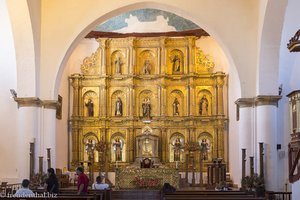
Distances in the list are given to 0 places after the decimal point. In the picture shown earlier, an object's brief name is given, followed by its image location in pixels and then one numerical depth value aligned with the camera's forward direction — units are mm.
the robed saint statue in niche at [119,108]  30562
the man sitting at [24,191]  13086
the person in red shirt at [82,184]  14667
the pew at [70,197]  12641
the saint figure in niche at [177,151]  29969
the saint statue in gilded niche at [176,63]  30662
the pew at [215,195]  14359
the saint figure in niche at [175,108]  30484
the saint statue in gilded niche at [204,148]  29766
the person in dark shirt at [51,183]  14453
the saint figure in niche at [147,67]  30719
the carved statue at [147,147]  29578
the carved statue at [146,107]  30297
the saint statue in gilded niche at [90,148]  29836
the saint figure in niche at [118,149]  30188
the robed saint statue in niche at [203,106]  30250
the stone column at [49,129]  22047
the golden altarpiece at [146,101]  29953
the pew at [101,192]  16227
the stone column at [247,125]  21484
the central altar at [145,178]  24766
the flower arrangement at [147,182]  24766
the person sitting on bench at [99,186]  17012
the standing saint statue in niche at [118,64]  30688
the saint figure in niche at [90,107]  30588
